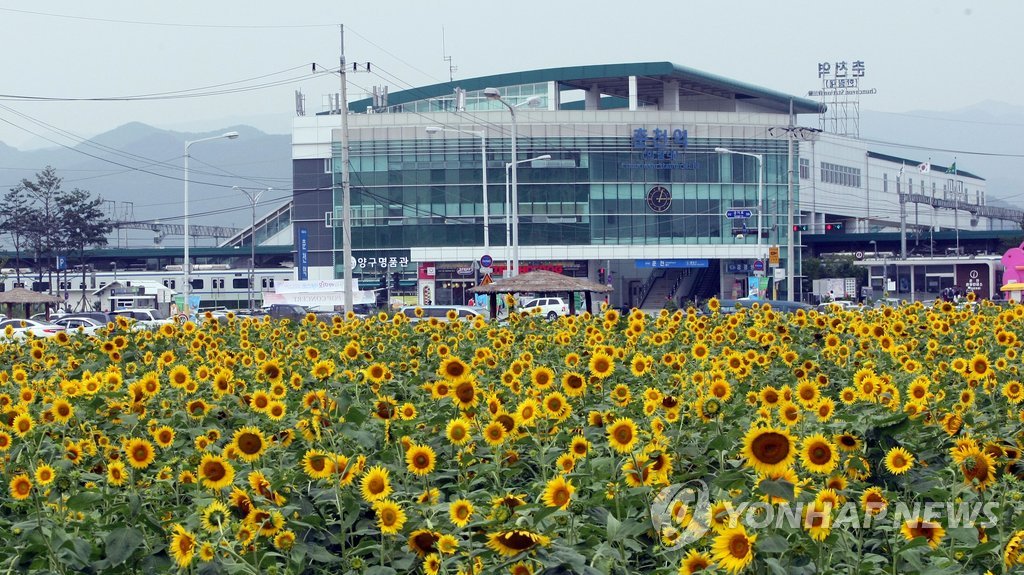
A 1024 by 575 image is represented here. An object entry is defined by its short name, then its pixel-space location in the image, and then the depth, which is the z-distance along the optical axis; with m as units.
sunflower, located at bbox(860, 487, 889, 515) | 4.08
